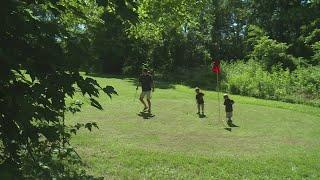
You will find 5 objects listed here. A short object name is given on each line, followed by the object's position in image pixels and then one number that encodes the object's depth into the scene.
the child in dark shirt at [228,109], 19.47
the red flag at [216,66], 21.25
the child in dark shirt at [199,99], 21.06
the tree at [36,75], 3.85
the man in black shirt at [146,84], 20.75
